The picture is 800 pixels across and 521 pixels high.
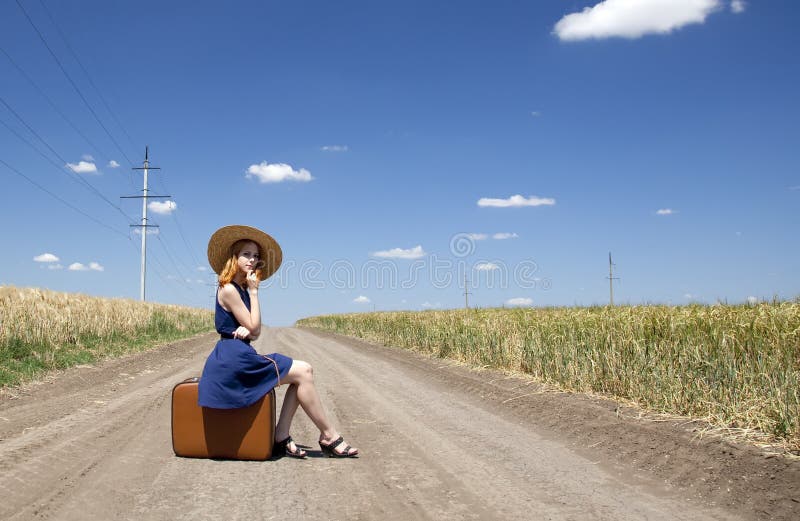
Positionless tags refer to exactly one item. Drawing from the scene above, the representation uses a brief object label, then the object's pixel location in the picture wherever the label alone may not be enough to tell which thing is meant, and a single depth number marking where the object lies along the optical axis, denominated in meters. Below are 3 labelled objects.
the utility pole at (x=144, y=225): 38.00
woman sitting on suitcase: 5.02
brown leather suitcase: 5.17
